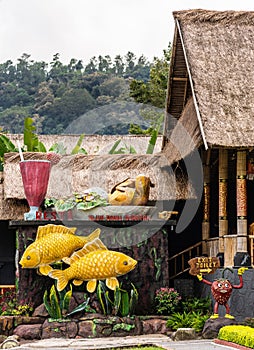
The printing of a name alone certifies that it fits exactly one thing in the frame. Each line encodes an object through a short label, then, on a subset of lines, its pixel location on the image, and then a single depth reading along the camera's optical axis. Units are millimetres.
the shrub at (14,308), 15633
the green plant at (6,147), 20812
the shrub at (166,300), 15906
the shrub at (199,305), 16047
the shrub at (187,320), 14906
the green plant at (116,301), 15492
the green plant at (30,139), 19888
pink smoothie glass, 16375
